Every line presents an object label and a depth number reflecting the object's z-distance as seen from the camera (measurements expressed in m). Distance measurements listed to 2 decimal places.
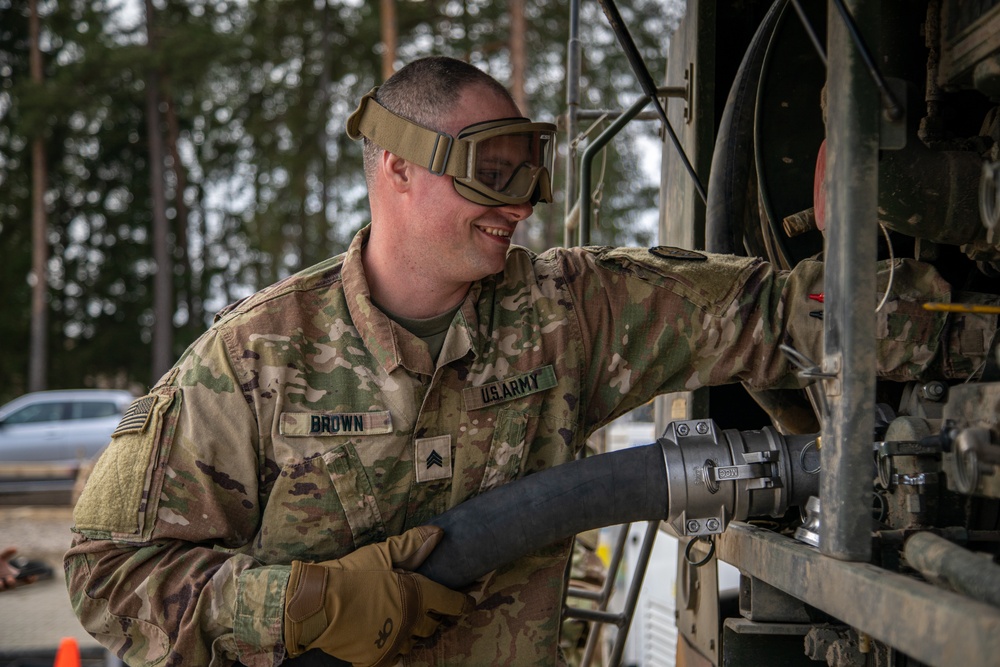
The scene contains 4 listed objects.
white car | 15.02
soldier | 2.16
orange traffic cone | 3.73
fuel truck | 1.56
